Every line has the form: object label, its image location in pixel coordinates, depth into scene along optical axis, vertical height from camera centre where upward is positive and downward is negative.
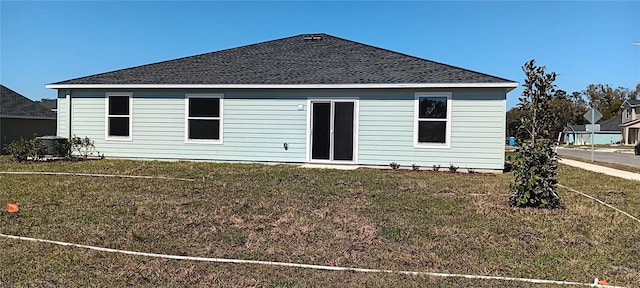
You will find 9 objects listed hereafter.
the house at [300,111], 11.81 +0.68
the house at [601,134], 57.25 +1.27
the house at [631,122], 47.31 +2.38
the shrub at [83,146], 13.55 -0.42
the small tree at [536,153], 6.85 -0.15
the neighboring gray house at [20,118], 19.22 +0.53
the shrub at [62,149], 13.03 -0.50
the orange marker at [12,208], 6.04 -1.02
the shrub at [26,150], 12.76 -0.53
